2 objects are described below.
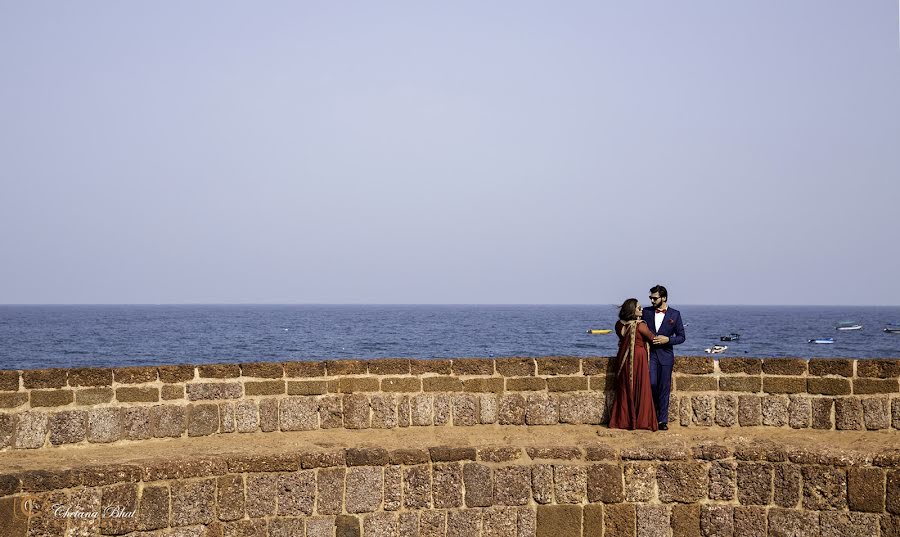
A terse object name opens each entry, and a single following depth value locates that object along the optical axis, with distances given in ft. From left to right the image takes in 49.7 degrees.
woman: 33.58
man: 34.06
